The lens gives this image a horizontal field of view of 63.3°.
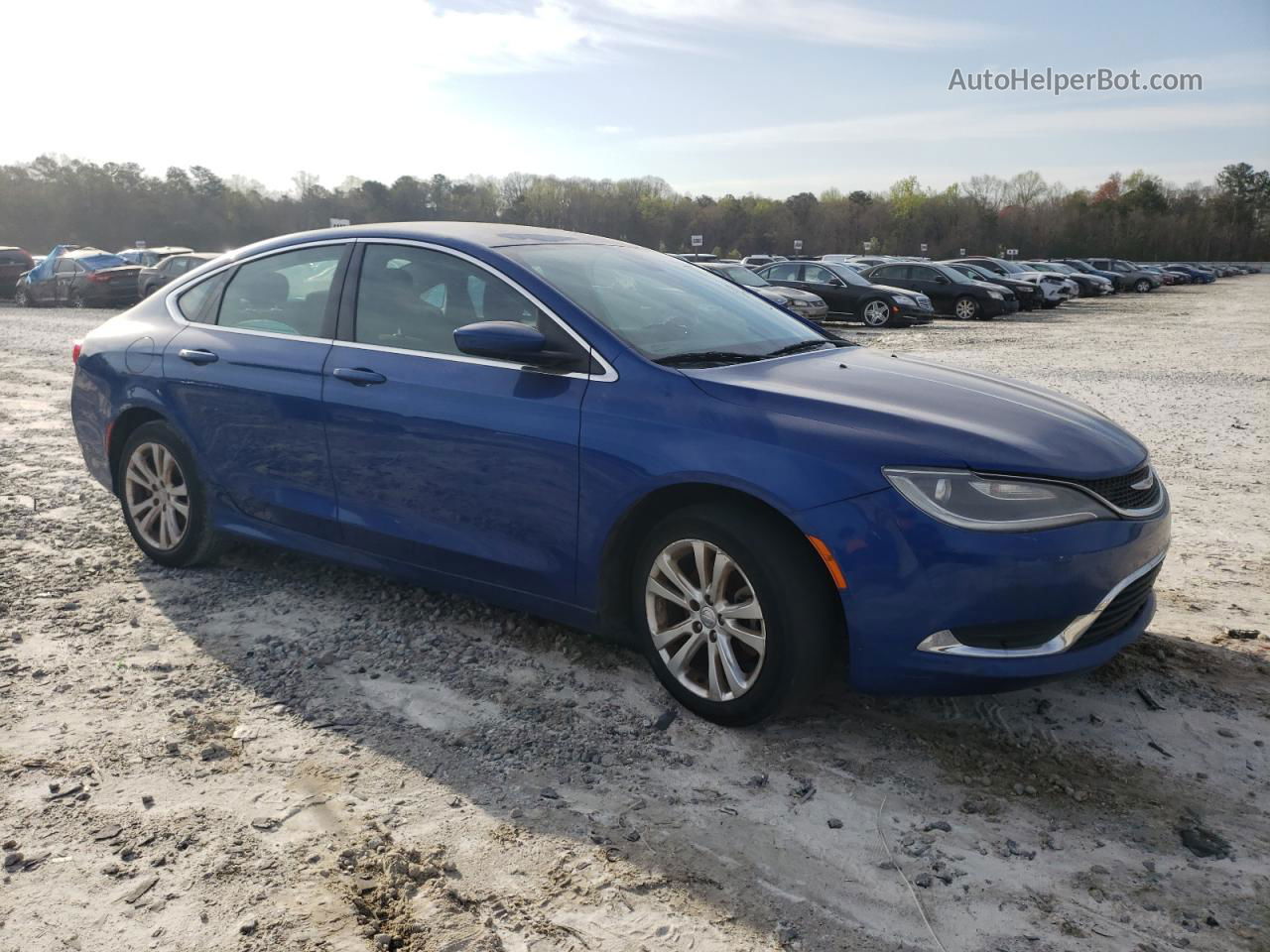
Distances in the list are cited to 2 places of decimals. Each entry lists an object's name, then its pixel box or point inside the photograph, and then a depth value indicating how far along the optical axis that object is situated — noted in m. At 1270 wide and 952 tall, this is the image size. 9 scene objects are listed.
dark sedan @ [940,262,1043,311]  31.11
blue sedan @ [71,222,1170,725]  3.13
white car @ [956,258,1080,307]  33.44
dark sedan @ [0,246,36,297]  29.92
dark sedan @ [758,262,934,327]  23.66
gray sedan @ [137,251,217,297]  24.41
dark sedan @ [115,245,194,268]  27.56
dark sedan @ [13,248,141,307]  25.81
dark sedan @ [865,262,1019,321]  26.97
